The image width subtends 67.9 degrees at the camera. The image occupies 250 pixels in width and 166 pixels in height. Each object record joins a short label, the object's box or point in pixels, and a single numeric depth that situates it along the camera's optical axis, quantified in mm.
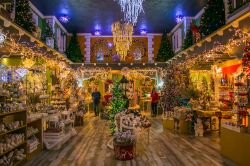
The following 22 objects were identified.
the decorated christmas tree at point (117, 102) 5386
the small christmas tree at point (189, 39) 8319
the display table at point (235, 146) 3534
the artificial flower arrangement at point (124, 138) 4029
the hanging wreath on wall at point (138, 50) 12483
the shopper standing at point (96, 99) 10062
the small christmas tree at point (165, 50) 11670
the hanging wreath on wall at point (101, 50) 12478
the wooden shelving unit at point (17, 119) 3645
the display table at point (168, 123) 6873
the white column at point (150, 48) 12447
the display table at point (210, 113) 5885
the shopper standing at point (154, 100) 9952
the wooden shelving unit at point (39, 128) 4674
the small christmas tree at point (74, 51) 11530
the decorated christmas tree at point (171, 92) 7275
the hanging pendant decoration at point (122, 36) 7718
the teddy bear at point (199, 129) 5915
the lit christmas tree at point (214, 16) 6129
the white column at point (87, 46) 12327
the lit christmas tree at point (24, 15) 5940
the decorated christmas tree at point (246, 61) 3712
